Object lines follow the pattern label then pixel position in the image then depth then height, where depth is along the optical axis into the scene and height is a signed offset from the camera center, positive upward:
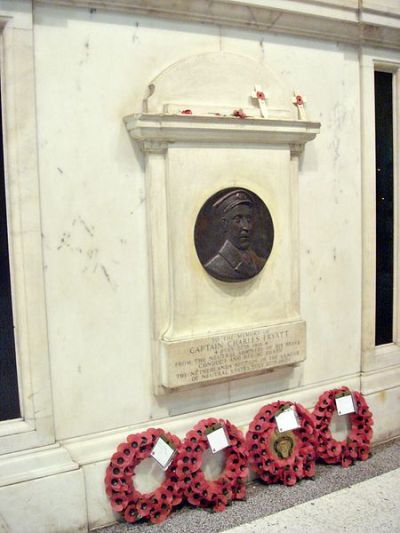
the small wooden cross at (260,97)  3.49 +0.81
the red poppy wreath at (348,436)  3.83 -1.34
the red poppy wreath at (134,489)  3.12 -1.36
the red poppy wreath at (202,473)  3.28 -1.35
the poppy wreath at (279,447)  3.54 -1.33
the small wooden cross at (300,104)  3.67 +0.80
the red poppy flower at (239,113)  3.39 +0.70
